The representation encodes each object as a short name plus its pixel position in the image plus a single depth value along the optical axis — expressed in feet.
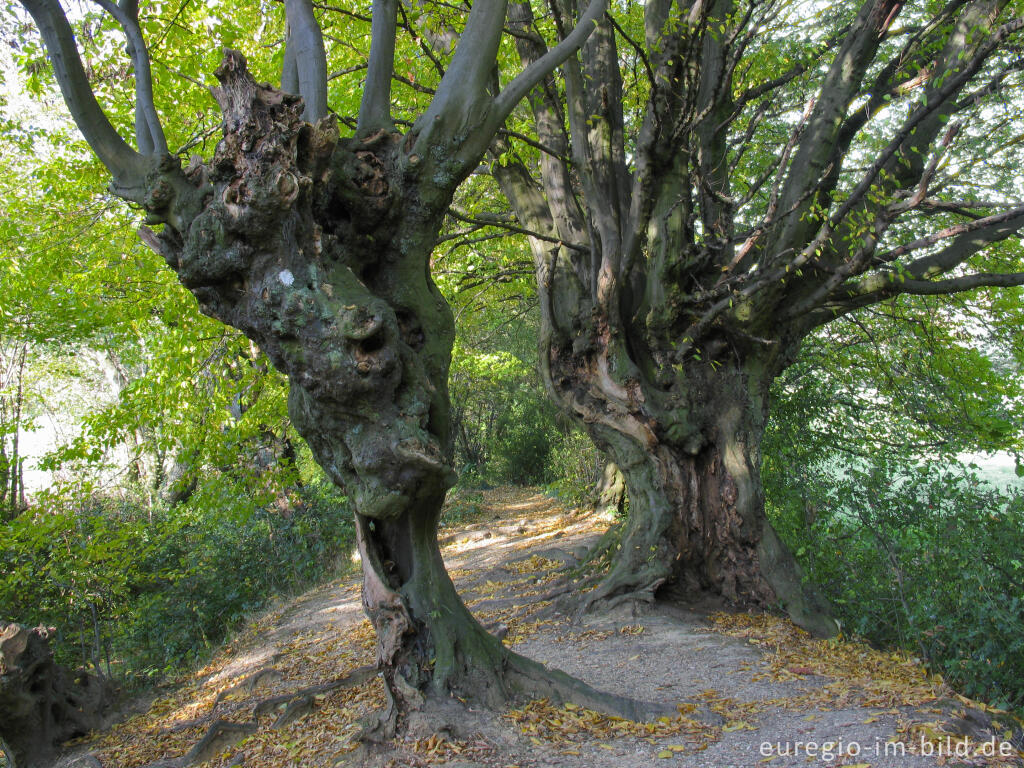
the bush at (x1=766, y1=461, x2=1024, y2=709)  14.74
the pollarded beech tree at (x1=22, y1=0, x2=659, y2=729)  12.62
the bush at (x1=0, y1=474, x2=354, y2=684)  24.89
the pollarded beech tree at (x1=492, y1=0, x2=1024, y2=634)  21.08
